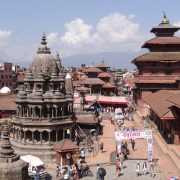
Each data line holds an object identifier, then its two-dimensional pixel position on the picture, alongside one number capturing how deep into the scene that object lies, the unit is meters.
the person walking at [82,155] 21.54
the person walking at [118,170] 19.32
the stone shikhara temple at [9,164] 15.11
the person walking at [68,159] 20.34
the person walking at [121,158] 21.02
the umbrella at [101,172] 16.18
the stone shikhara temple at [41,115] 25.58
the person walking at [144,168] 19.45
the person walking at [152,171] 18.99
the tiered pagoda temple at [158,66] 38.89
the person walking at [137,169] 19.19
